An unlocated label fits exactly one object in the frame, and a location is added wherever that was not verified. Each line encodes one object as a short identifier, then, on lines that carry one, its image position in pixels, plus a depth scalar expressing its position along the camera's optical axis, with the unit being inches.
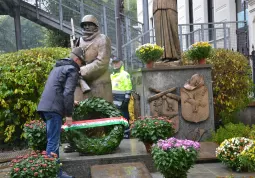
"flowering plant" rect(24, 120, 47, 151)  285.4
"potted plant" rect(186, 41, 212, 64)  367.9
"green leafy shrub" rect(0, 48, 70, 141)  411.2
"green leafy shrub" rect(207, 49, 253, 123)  420.5
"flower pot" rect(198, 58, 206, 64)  375.2
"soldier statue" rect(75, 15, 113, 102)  313.1
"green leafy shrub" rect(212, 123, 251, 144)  349.4
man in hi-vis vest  425.7
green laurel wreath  288.2
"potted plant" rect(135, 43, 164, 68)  356.8
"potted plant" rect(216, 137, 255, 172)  271.4
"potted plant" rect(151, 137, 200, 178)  232.8
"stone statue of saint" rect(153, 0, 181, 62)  384.8
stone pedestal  369.4
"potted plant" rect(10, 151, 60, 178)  221.5
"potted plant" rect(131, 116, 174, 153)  286.4
